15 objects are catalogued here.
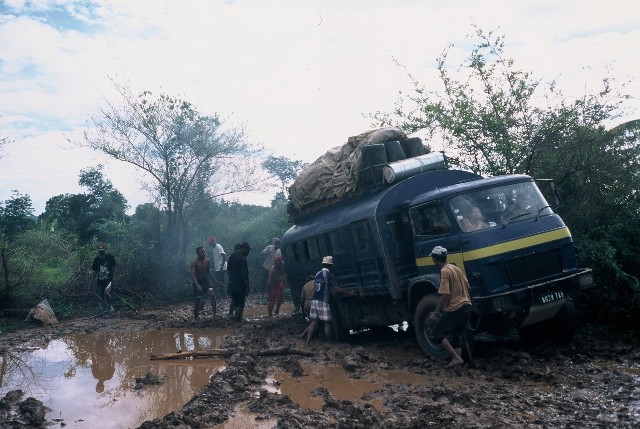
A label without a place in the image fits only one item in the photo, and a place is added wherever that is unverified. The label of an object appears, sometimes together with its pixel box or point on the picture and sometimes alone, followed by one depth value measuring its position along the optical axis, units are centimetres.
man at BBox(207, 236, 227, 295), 1511
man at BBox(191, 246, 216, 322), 1197
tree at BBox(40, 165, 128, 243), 2849
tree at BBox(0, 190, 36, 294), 2659
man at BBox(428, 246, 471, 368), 647
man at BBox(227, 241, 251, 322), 1158
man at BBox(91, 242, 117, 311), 1419
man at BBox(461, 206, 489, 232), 698
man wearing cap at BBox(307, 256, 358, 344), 917
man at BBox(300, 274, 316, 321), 1038
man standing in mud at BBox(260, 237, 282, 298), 1427
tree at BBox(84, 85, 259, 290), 1992
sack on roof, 888
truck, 672
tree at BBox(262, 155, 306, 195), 4159
